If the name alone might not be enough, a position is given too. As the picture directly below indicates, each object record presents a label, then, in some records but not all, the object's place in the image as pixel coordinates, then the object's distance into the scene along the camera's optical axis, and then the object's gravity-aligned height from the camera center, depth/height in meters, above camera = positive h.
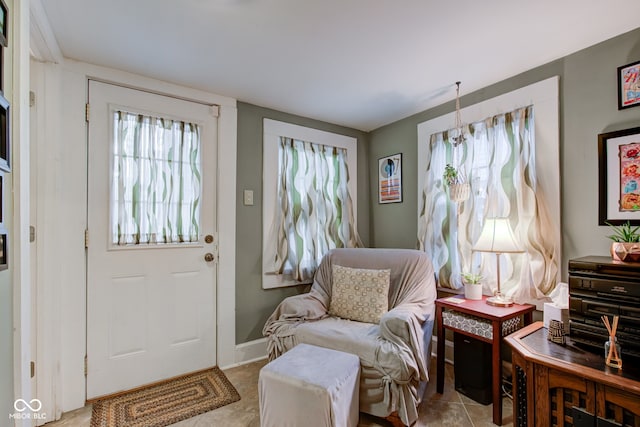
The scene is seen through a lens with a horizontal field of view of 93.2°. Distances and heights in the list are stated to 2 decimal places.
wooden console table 1.17 -0.73
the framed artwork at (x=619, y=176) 1.64 +0.21
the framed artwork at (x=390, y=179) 3.07 +0.37
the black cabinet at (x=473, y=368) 1.97 -1.03
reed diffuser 1.27 -0.58
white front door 2.04 -0.49
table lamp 1.97 -0.18
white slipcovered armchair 1.70 -0.77
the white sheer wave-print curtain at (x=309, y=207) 2.80 +0.07
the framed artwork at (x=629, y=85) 1.65 +0.71
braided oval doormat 1.82 -1.24
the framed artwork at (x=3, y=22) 0.98 +0.64
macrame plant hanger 2.33 +0.35
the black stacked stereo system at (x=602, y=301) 1.32 -0.41
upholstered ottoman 1.46 -0.89
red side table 1.78 -0.67
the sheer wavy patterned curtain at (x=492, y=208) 2.02 +0.05
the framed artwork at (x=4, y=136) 0.98 +0.26
